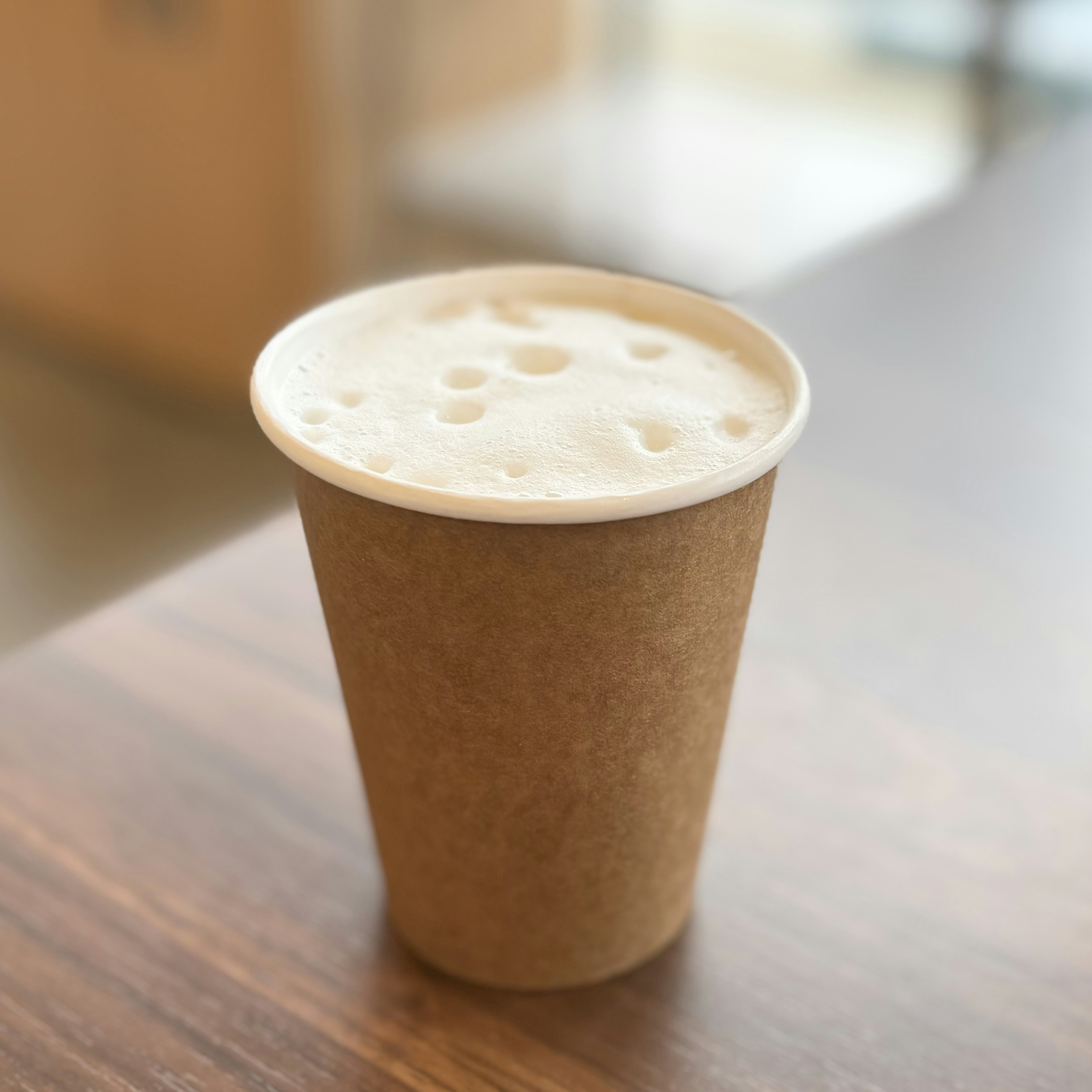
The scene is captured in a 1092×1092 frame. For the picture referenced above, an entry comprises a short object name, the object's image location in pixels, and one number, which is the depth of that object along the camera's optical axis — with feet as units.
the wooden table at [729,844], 1.49
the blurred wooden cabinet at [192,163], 7.74
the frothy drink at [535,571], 1.23
